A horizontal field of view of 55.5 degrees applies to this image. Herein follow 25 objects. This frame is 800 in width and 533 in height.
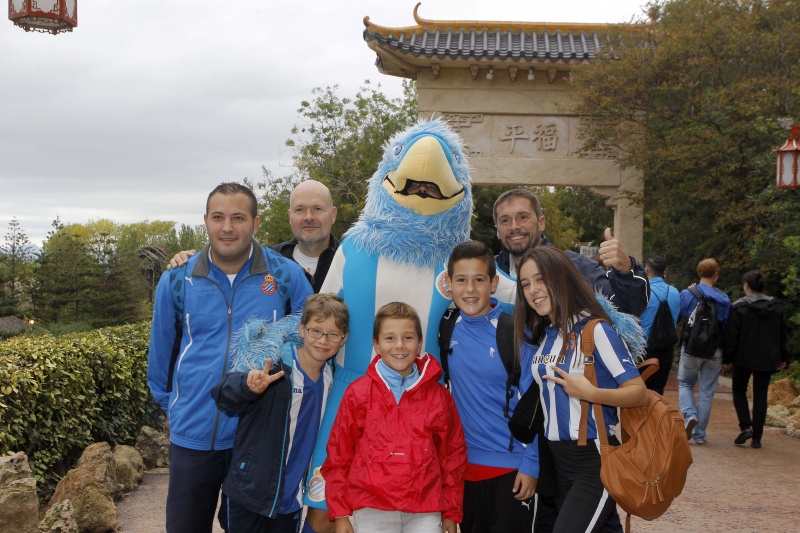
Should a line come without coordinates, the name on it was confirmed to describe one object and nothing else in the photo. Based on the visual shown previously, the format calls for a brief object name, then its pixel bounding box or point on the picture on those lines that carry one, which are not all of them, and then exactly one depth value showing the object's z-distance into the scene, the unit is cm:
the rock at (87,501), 473
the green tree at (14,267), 1792
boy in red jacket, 292
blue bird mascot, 341
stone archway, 1337
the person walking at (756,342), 765
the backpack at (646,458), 273
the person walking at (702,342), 761
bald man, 463
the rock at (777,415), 947
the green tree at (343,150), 1934
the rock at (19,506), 411
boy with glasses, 303
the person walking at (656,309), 722
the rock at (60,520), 435
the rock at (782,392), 1077
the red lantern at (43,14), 837
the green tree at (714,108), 1014
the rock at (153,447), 667
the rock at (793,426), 880
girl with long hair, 288
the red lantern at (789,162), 829
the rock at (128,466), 591
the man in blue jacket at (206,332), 323
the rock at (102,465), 540
